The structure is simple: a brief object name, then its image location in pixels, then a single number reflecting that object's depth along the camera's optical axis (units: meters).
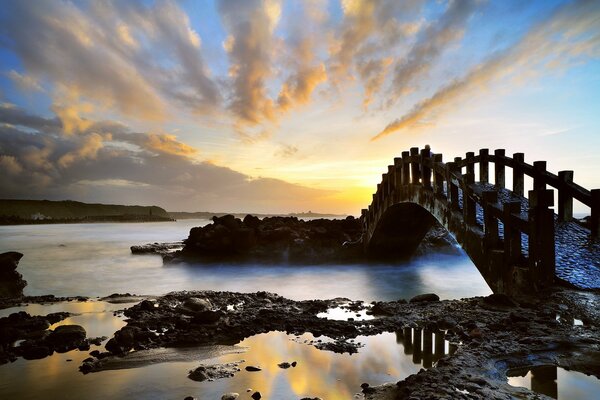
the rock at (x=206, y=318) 6.40
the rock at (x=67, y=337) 5.55
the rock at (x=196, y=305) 7.18
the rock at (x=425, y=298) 7.80
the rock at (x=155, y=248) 25.25
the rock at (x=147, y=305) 7.46
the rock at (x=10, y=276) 11.07
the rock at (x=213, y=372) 4.53
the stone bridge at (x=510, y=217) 7.07
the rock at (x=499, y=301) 6.74
